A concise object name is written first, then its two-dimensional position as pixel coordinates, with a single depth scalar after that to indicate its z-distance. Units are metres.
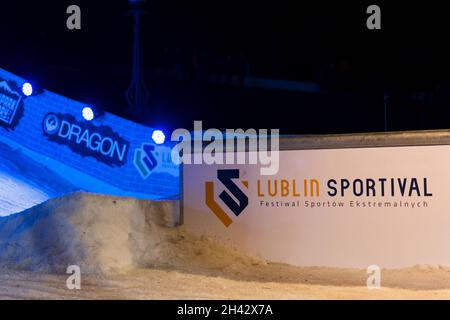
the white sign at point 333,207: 9.66
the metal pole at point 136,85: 15.48
